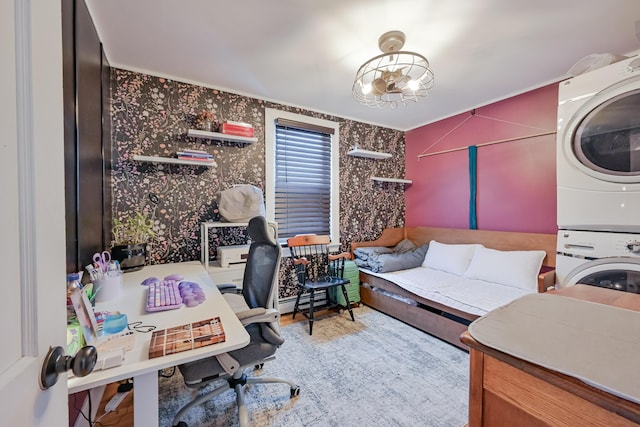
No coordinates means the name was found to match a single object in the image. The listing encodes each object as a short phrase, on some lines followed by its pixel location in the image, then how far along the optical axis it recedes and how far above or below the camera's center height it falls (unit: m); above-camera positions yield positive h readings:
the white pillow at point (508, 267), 2.44 -0.56
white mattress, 2.15 -0.72
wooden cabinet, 0.52 -0.42
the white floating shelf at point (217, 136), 2.39 +0.71
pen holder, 1.42 -0.41
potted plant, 2.01 -0.23
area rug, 1.53 -1.18
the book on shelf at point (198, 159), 2.35 +0.47
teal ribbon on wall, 3.10 +0.31
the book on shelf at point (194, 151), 2.37 +0.55
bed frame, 2.26 -0.83
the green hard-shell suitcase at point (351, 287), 3.01 -0.88
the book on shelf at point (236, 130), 2.50 +0.79
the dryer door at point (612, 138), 1.57 +0.45
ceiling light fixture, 1.80 +1.14
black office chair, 1.21 -0.65
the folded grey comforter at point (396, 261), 3.07 -0.60
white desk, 0.82 -0.49
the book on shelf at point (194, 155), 2.34 +0.51
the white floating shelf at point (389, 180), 3.59 +0.43
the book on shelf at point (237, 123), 2.54 +0.86
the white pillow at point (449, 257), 2.97 -0.54
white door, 0.42 +0.01
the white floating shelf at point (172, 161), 2.21 +0.44
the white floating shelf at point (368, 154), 3.33 +0.74
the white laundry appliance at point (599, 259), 1.55 -0.31
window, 2.94 +0.45
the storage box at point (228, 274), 2.21 -0.53
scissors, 1.50 -0.29
